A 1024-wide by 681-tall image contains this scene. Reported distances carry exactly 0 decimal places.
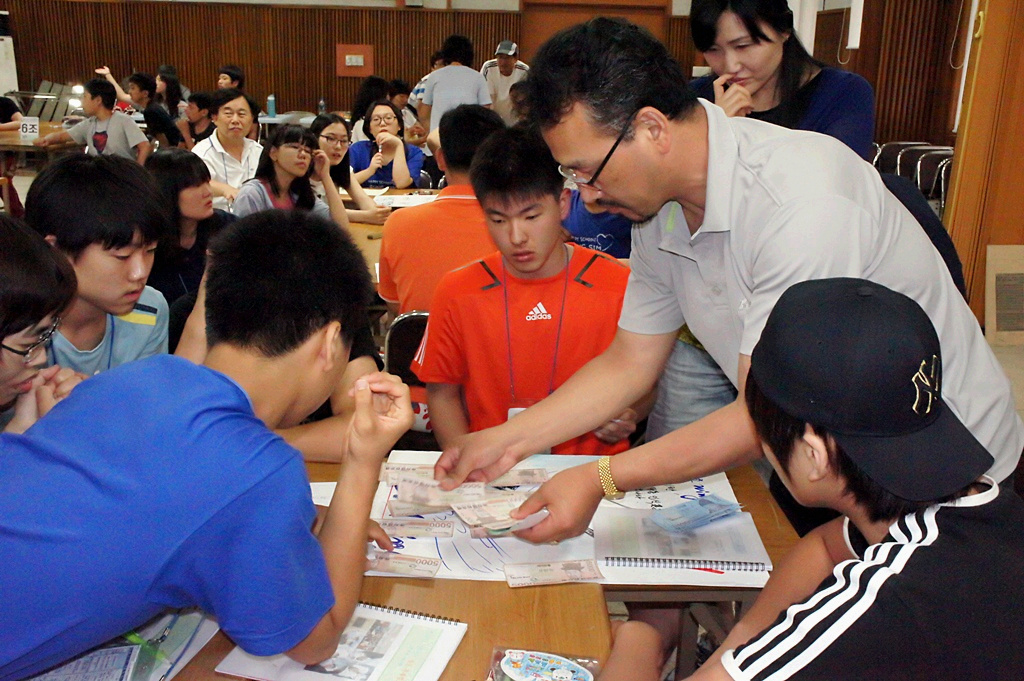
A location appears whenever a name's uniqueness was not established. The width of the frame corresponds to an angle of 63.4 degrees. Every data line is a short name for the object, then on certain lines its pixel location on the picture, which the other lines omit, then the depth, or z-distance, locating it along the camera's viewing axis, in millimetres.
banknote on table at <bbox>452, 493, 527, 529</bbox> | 1556
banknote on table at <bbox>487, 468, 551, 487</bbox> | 1758
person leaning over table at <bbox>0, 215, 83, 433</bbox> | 1379
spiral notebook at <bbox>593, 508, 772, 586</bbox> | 1437
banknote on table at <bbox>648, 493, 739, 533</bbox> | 1565
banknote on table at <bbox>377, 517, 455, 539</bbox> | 1558
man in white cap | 8867
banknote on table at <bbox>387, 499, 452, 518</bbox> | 1634
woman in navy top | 2152
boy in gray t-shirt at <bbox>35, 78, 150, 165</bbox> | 6625
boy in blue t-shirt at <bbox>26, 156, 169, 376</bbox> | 1869
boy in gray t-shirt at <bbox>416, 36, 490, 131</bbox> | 7250
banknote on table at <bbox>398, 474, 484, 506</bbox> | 1679
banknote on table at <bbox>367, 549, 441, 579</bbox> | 1418
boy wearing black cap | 907
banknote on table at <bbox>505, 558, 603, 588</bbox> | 1386
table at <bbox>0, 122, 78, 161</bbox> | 8752
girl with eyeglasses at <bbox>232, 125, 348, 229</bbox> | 4012
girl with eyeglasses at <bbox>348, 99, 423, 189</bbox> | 5938
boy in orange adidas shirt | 2213
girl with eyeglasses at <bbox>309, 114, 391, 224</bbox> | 4789
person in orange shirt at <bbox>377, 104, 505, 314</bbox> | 2883
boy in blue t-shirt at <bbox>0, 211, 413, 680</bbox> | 999
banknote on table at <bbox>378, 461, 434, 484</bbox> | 1781
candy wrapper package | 1145
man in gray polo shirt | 1267
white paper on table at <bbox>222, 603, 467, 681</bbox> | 1166
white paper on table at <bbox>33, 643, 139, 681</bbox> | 1163
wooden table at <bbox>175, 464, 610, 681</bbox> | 1208
